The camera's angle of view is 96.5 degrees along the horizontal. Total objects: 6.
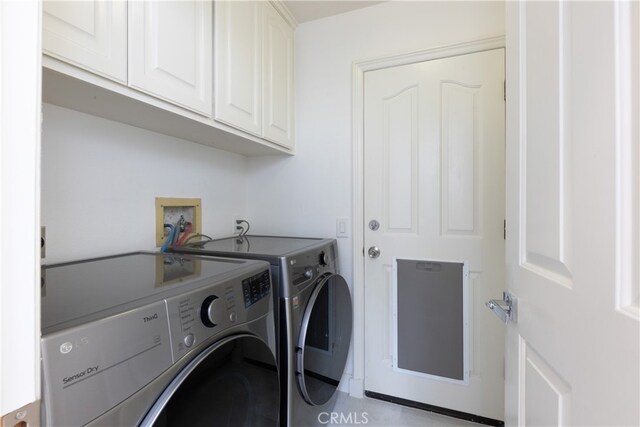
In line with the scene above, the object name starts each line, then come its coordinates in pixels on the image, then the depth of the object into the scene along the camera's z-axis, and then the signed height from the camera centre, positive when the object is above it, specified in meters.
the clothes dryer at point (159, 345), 0.46 -0.27
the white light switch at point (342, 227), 1.82 -0.09
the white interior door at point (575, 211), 0.39 +0.00
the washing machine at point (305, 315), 1.08 -0.45
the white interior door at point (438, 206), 1.53 +0.04
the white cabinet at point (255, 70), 1.26 +0.74
